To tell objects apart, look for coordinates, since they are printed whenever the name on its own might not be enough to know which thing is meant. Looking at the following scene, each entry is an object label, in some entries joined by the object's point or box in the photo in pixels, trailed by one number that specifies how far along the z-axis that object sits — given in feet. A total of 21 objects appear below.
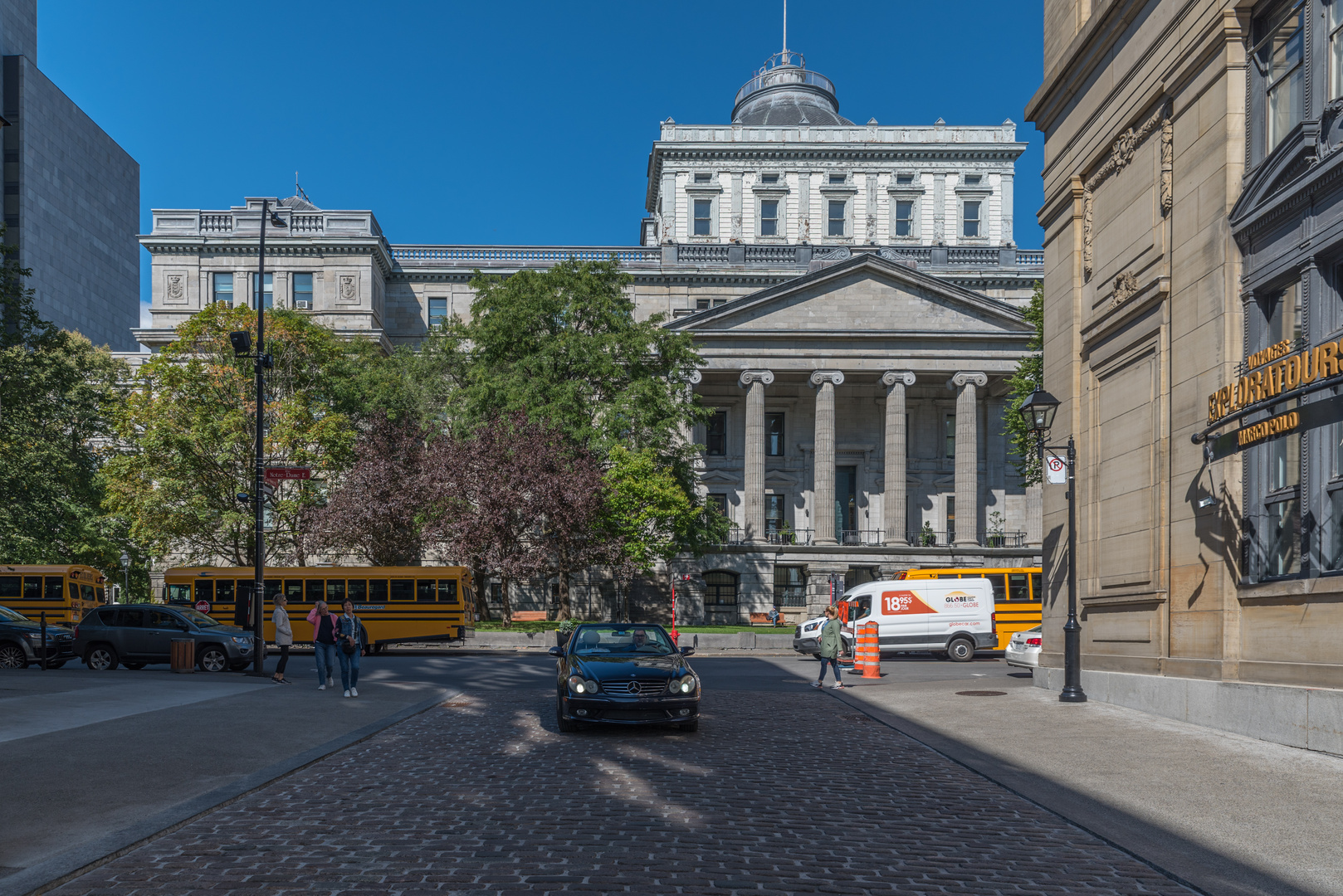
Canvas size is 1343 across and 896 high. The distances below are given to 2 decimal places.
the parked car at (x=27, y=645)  85.25
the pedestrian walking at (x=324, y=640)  65.46
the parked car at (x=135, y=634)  83.30
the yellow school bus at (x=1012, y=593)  112.98
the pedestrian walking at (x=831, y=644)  68.90
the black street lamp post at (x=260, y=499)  76.89
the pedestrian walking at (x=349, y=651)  61.62
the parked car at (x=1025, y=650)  80.74
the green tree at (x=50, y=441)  115.85
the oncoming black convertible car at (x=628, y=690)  44.57
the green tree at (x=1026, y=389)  110.73
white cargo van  109.91
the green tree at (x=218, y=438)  146.61
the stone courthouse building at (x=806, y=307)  186.29
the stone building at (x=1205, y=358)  42.16
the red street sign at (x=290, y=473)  74.59
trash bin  79.71
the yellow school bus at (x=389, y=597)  114.62
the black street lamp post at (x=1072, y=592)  59.52
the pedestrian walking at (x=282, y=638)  73.46
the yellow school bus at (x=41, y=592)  116.26
